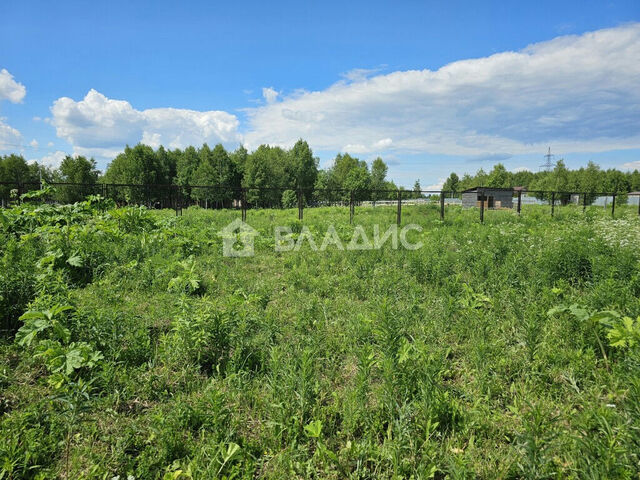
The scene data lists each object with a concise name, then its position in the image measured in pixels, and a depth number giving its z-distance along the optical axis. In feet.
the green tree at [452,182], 315.08
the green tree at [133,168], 161.89
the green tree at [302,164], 226.17
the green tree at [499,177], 245.86
